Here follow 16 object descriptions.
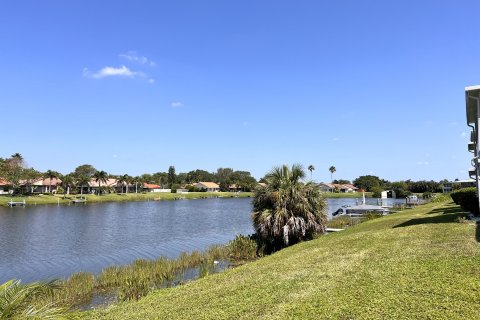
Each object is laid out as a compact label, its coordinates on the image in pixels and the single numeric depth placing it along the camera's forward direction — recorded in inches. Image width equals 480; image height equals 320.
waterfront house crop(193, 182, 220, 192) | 6210.6
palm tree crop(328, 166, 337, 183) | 7775.6
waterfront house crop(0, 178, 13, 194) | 3956.2
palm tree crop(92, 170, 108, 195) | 4574.3
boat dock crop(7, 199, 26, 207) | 3063.0
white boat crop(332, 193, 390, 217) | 1697.8
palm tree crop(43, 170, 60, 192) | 4350.4
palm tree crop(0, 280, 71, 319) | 149.5
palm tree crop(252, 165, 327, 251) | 793.6
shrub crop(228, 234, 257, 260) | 812.6
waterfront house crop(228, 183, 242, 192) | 6678.2
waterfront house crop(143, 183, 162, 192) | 5873.0
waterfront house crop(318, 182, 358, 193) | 6435.0
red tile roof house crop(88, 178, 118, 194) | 4771.2
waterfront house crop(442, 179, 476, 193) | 4407.0
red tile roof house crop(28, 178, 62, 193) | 4382.4
